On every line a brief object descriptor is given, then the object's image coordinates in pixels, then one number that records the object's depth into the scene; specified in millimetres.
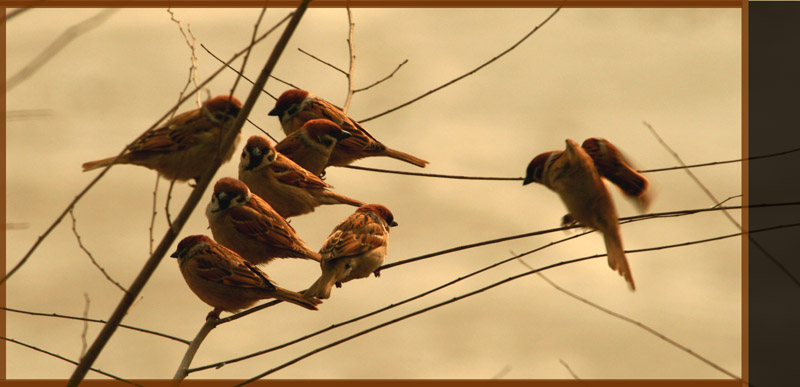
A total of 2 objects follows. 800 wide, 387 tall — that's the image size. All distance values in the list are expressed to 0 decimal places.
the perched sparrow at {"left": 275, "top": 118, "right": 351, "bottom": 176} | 10662
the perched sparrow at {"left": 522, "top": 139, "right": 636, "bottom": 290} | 7316
